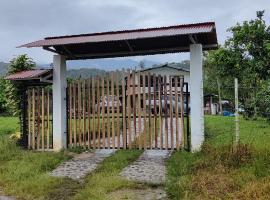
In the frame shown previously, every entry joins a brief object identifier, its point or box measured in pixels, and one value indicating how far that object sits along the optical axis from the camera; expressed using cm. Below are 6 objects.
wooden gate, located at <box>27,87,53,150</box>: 703
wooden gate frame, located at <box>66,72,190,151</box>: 632
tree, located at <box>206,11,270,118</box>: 1301
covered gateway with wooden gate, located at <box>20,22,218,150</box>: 623
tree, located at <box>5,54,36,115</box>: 819
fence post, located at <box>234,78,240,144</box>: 529
